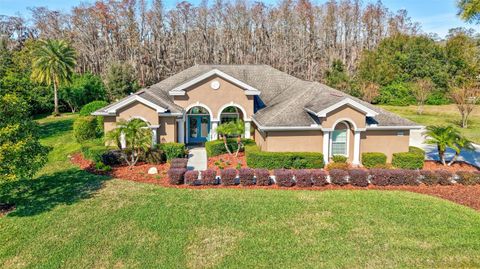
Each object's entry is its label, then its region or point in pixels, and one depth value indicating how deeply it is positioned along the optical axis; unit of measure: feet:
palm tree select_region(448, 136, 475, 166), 61.26
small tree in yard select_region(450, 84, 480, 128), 112.78
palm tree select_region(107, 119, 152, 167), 61.72
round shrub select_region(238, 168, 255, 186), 52.37
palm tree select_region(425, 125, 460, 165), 62.23
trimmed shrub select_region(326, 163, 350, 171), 60.34
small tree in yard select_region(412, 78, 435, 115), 142.41
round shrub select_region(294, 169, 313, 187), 51.96
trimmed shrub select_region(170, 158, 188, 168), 58.54
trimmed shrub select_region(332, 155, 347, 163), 64.49
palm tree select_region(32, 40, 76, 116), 125.70
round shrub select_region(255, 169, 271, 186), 52.44
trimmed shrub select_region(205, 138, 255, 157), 73.61
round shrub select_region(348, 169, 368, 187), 52.21
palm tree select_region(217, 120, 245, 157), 70.33
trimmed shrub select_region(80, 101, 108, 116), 104.93
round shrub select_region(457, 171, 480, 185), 53.83
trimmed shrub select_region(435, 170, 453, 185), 53.93
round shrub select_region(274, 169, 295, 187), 51.88
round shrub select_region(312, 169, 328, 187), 52.16
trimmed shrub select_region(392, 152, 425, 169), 63.05
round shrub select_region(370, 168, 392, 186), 53.16
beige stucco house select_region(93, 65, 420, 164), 65.19
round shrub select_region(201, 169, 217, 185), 52.49
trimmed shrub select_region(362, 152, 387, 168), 63.82
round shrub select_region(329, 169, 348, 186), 52.47
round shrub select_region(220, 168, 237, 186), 52.24
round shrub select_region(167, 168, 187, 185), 52.80
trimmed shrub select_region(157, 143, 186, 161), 67.97
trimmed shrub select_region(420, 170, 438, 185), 53.67
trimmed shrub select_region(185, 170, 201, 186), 52.34
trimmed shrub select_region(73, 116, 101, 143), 84.74
